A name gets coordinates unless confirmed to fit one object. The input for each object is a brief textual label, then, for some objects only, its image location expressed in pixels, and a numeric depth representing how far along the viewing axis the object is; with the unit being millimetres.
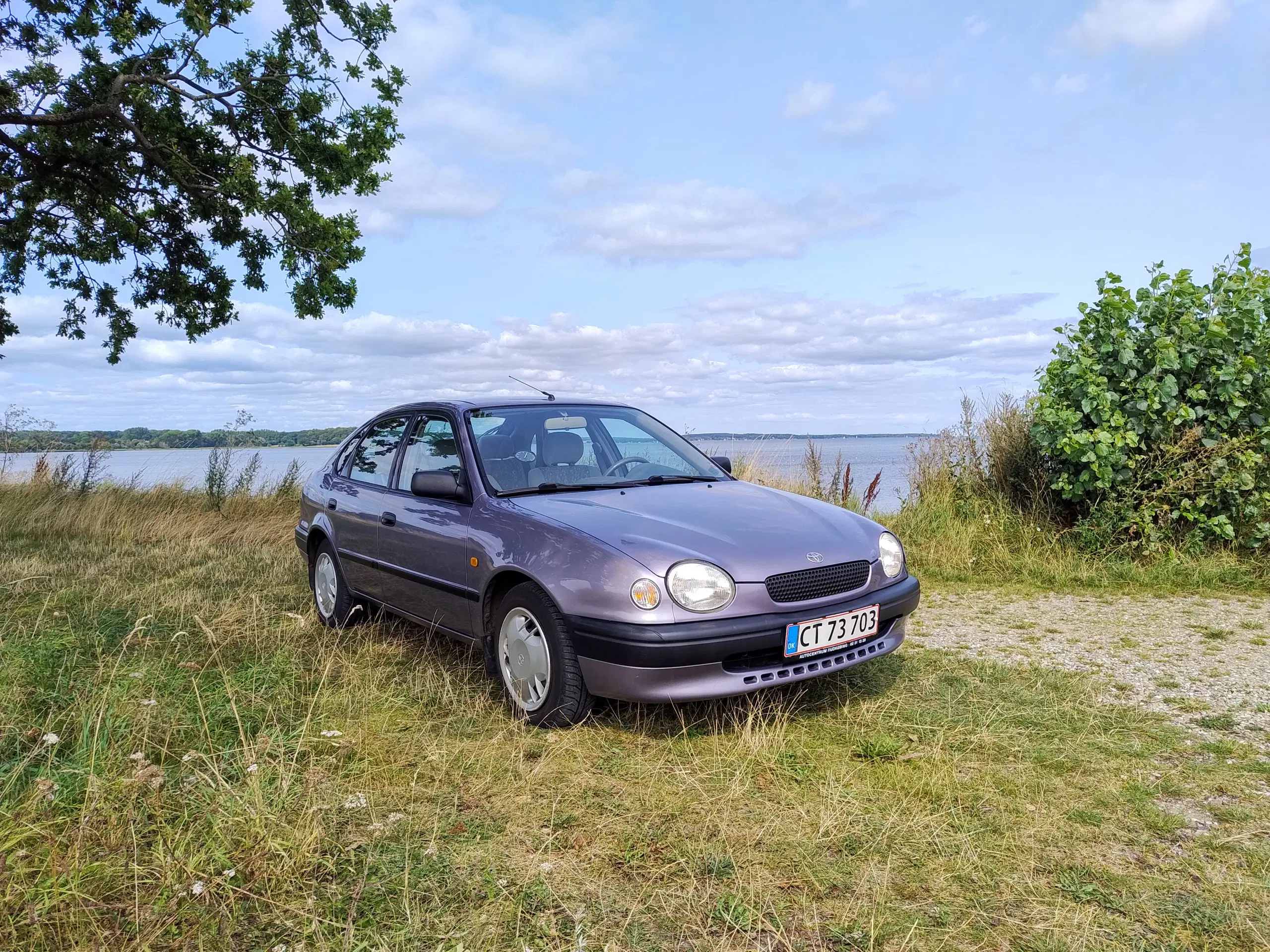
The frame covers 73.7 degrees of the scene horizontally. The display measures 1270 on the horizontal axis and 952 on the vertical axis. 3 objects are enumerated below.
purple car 3354
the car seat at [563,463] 4426
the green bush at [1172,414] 7504
